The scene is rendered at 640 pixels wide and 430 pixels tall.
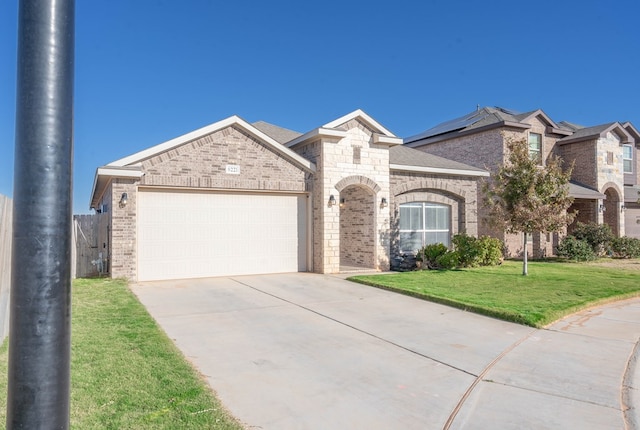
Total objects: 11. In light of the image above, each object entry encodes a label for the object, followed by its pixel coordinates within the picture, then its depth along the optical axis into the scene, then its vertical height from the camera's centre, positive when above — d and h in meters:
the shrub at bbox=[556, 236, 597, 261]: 18.42 -1.14
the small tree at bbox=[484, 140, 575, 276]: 12.45 +0.88
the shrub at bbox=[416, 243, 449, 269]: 15.27 -1.07
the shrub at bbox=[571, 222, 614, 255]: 19.44 -0.52
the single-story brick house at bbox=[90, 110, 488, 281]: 12.05 +0.70
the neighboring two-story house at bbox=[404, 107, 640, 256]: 20.41 +3.67
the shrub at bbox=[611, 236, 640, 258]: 20.19 -1.11
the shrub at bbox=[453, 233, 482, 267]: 14.95 -0.95
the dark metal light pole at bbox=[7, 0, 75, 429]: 1.81 -0.02
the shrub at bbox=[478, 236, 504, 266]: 15.30 -0.98
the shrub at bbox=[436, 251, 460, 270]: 14.75 -1.24
